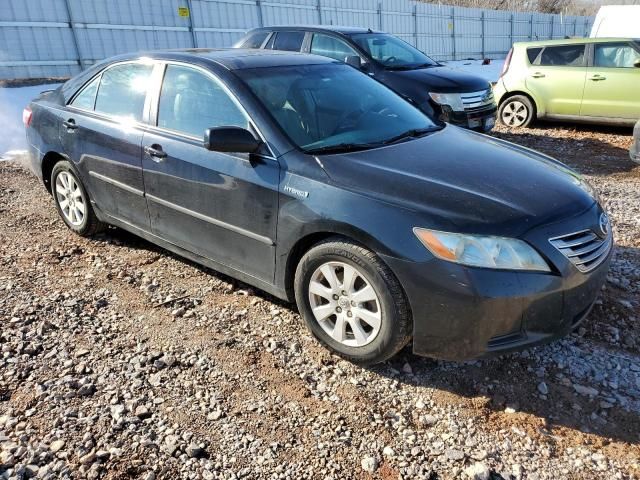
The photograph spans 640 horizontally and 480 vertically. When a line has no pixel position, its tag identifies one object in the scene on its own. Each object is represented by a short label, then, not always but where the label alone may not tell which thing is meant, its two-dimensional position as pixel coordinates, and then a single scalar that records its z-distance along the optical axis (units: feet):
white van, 54.08
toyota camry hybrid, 8.55
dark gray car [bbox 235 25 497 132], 24.70
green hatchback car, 28.68
